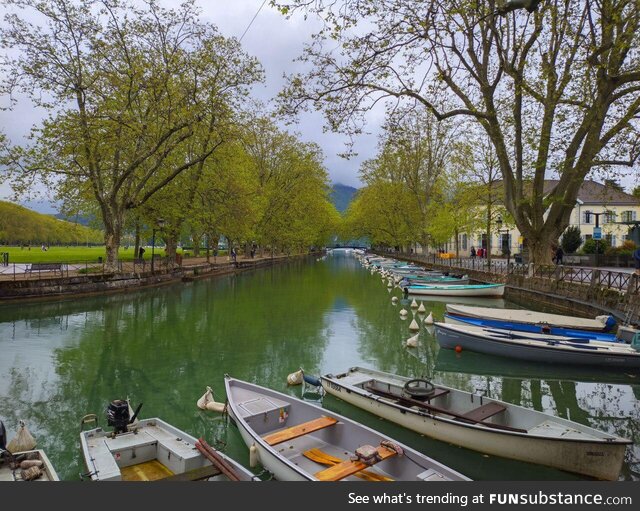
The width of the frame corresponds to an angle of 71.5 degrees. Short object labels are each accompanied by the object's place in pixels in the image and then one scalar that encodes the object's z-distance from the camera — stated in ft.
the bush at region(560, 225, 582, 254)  161.38
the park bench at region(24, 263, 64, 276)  90.42
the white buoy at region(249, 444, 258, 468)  22.68
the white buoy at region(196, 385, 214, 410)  31.86
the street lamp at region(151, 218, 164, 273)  109.98
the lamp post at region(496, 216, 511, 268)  210.92
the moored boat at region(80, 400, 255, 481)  19.36
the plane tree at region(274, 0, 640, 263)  51.60
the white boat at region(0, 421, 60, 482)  19.15
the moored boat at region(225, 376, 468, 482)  19.33
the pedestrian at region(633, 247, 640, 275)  55.36
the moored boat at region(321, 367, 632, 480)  21.72
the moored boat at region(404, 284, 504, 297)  98.53
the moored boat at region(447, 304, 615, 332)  53.26
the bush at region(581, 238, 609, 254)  144.77
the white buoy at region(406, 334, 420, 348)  52.39
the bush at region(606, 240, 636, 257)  124.92
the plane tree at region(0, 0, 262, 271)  84.94
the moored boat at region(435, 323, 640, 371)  41.91
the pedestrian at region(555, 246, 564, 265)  110.83
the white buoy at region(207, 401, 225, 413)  31.26
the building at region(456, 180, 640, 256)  189.47
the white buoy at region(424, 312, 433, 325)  64.34
